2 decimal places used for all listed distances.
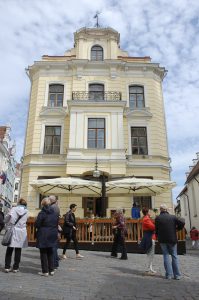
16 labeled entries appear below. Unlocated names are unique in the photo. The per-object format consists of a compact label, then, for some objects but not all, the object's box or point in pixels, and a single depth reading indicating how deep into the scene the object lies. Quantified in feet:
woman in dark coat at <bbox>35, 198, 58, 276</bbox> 17.92
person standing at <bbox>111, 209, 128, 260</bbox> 26.85
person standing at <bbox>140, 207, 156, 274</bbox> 20.60
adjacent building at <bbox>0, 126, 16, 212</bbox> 117.93
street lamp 37.37
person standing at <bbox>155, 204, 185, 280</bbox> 18.20
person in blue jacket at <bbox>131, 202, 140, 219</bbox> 39.42
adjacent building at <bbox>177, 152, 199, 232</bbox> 78.05
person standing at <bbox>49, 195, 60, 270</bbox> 19.30
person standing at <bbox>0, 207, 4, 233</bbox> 21.93
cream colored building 49.78
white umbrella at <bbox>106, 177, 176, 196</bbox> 37.31
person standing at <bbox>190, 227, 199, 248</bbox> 47.63
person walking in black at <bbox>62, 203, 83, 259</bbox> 25.07
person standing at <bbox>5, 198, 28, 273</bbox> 18.48
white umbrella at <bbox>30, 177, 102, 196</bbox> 37.33
